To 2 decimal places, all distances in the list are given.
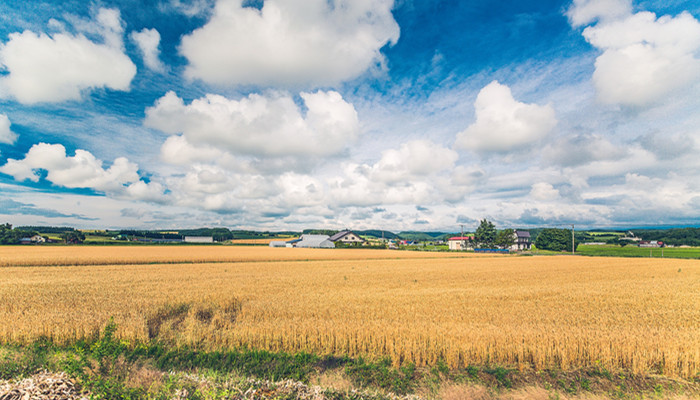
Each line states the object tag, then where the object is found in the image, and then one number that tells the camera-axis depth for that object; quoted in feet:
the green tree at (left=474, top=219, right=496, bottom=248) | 384.06
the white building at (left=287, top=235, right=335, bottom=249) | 400.88
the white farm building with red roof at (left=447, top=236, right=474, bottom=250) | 416.46
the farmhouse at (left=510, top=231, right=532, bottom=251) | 442.63
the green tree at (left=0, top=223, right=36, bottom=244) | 341.31
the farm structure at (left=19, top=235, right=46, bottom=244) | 361.55
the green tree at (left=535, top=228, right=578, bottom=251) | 374.22
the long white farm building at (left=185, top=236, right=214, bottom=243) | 491.39
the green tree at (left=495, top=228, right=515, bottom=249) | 367.25
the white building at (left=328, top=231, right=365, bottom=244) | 461.66
